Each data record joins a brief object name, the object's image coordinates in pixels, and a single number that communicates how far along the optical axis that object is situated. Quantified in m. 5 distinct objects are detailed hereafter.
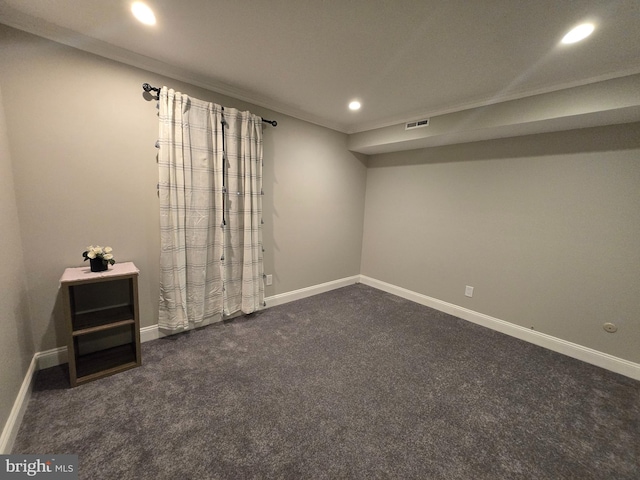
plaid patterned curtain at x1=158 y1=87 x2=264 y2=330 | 2.13
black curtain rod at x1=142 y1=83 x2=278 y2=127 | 1.98
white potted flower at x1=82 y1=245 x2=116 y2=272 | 1.75
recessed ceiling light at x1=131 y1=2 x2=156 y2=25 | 1.40
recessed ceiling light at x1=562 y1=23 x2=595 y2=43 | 1.36
